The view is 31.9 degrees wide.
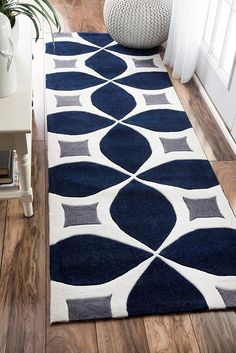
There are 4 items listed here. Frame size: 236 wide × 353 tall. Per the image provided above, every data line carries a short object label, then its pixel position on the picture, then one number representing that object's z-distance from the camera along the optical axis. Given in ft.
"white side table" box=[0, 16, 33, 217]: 4.18
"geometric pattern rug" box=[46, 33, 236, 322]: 4.37
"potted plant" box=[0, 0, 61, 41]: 4.57
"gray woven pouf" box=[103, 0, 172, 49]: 8.11
